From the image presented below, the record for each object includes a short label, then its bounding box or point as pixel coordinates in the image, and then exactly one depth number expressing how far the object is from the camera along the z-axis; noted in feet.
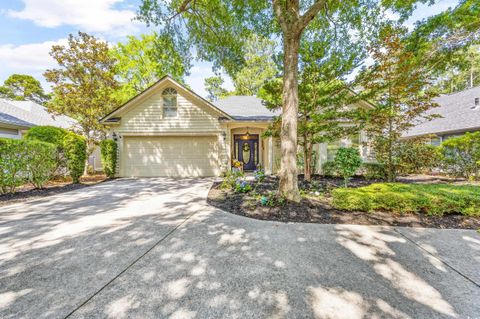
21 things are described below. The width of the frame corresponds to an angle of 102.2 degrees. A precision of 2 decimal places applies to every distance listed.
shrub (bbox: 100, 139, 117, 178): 31.30
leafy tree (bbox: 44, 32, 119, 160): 35.45
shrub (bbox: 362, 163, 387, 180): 27.95
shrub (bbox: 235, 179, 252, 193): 20.13
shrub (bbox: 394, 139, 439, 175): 23.34
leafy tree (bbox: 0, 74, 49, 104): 76.59
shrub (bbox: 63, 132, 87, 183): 26.76
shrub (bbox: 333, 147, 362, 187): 18.83
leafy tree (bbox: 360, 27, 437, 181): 20.01
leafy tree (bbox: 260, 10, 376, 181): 21.35
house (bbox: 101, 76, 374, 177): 32.78
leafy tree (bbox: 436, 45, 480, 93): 76.64
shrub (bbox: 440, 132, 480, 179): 25.04
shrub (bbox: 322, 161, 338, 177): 31.53
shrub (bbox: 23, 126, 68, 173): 26.47
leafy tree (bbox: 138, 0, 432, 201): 15.72
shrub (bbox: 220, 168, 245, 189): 22.68
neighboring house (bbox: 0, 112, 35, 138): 33.71
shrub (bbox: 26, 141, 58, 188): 21.71
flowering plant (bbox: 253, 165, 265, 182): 24.67
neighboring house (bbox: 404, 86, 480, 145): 36.50
